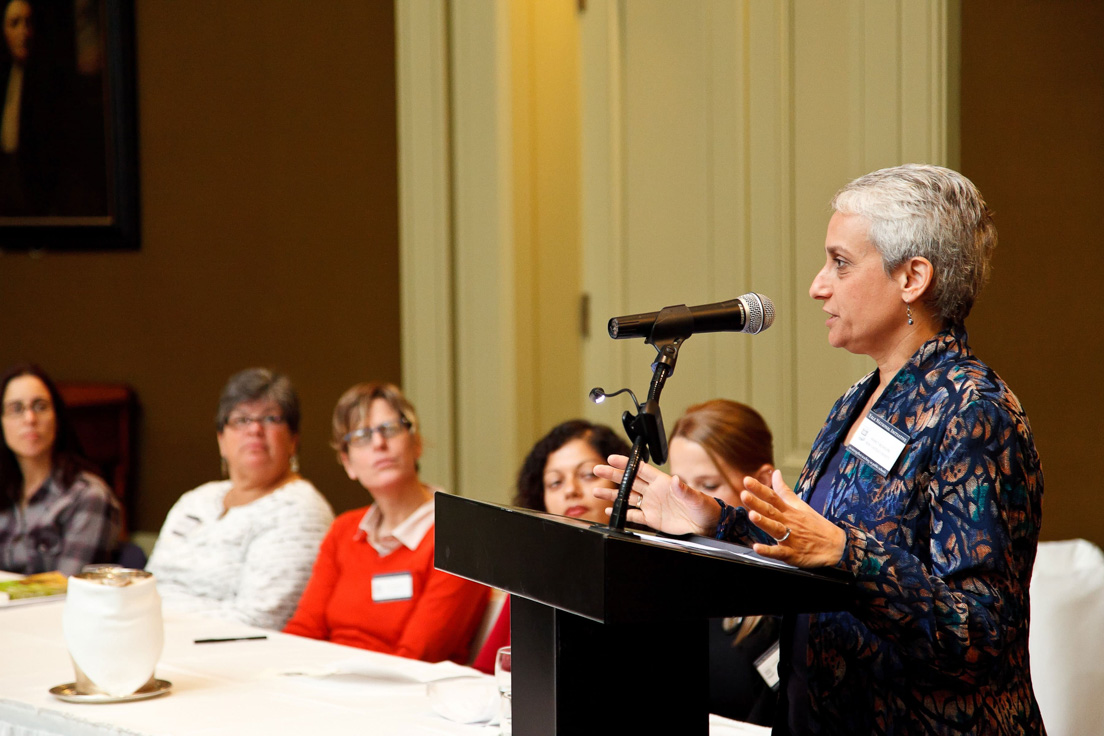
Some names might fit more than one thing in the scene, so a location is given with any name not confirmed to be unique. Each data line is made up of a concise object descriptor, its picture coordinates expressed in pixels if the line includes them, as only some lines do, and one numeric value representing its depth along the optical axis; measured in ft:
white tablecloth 15.01
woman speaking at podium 13.37
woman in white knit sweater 18.38
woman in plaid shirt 20.00
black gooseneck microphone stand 13.28
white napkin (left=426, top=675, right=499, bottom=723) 15.02
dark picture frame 24.36
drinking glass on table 14.40
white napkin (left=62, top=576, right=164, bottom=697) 15.32
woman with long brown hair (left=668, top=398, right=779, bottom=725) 16.30
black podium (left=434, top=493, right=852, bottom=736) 12.99
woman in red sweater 17.51
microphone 13.50
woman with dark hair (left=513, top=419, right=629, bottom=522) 17.33
